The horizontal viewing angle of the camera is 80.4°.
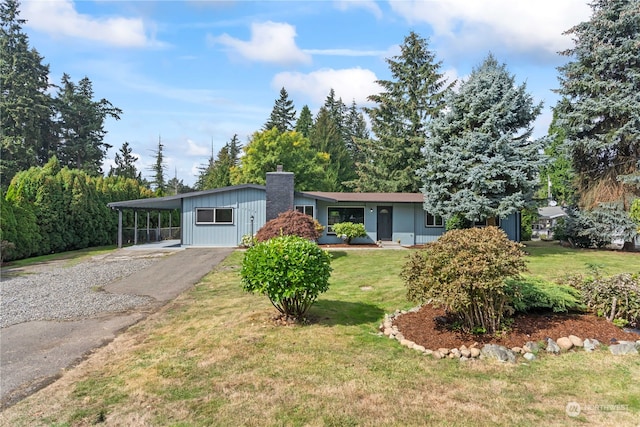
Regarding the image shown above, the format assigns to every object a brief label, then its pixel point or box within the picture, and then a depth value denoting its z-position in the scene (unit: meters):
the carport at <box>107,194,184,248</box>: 16.77
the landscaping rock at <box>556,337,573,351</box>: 4.52
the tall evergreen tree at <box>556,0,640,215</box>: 16.00
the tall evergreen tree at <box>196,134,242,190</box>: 38.59
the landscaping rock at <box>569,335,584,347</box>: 4.58
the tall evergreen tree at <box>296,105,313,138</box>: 42.81
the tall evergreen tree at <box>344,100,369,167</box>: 47.88
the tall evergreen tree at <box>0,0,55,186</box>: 29.15
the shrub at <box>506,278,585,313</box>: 5.30
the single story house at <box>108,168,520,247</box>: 17.61
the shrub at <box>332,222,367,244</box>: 17.42
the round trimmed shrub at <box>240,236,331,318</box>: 5.29
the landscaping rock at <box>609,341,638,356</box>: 4.37
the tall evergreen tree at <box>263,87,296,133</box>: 43.72
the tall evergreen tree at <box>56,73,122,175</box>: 36.09
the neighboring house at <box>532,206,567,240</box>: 31.14
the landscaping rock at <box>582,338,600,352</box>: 4.51
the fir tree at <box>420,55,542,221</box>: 13.71
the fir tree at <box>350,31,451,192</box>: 27.53
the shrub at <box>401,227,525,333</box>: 4.46
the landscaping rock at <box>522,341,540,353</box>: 4.44
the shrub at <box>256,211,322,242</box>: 12.54
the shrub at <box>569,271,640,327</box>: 5.11
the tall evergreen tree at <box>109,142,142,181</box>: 46.31
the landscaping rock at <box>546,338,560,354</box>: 4.45
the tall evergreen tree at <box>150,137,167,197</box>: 53.19
